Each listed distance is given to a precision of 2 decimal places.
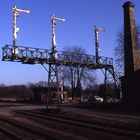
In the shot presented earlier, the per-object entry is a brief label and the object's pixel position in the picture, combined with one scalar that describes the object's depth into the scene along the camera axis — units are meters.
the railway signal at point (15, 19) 27.14
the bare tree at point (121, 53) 36.64
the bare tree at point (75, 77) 47.59
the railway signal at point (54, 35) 27.58
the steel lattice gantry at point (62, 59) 26.34
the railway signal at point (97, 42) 34.00
